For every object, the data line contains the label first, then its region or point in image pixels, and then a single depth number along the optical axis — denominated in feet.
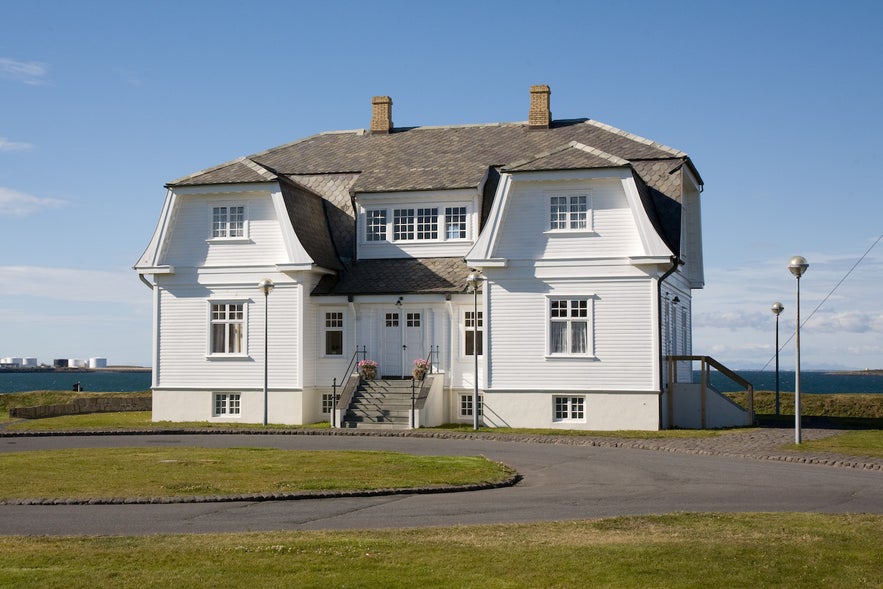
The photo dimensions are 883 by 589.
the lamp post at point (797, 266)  83.51
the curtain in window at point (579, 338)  104.27
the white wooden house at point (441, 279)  103.19
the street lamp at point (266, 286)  105.60
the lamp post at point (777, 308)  130.31
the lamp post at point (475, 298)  99.47
